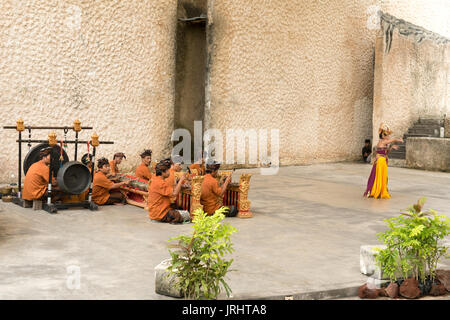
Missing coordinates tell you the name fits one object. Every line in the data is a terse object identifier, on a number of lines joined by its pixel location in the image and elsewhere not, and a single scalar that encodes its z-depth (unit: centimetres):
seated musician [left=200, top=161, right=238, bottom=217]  884
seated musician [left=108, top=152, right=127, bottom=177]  1026
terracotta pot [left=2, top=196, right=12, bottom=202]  971
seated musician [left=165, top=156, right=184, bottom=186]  954
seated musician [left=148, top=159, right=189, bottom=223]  838
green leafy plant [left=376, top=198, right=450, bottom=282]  543
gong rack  896
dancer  1158
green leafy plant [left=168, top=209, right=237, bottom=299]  476
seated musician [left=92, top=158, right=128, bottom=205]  972
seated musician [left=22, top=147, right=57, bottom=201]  906
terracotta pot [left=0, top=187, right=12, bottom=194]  998
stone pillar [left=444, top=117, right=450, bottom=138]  1998
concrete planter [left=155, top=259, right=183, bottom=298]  493
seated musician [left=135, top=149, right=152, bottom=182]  1051
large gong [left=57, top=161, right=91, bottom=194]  891
